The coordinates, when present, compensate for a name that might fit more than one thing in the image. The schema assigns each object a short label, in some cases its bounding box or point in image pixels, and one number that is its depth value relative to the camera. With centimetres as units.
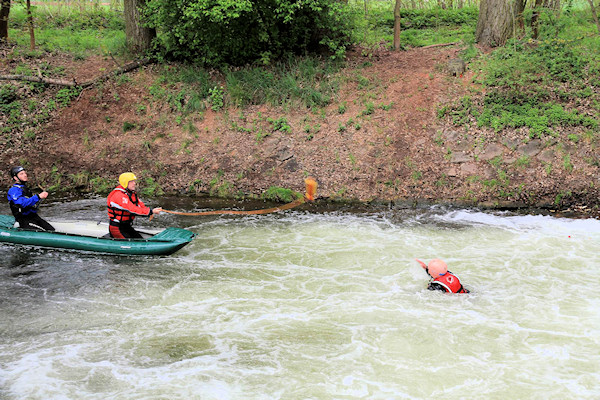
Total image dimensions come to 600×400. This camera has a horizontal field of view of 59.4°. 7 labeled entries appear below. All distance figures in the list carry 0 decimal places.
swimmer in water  675
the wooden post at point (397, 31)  1448
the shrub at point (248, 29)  1283
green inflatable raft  839
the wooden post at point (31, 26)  1516
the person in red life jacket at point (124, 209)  830
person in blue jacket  838
